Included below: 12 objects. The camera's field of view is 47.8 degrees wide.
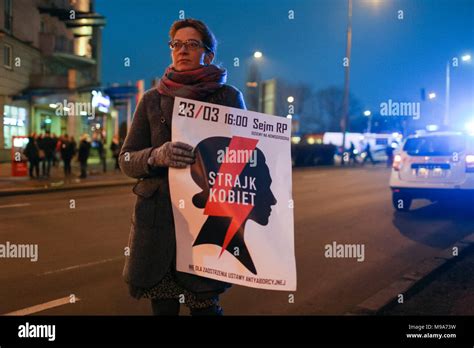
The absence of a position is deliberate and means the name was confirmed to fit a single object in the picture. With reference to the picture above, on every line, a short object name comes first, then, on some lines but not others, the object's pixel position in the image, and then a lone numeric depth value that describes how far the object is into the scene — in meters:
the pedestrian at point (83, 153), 20.70
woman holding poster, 2.56
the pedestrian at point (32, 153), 19.23
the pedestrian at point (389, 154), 34.86
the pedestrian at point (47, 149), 20.65
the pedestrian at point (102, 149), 23.59
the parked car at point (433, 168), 10.84
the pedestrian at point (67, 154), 20.61
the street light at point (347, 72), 34.50
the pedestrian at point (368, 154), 36.59
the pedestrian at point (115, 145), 25.37
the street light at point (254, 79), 29.51
